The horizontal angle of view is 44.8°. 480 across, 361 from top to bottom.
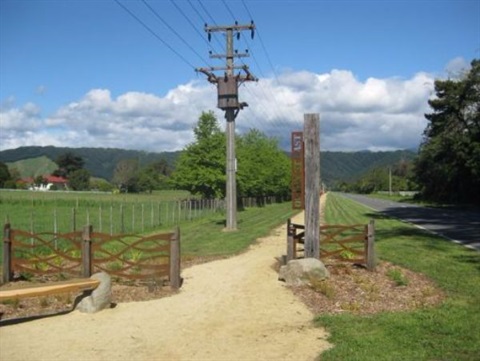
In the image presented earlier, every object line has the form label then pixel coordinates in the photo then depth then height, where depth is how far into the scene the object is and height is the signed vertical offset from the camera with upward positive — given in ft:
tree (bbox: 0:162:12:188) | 416.26 +2.39
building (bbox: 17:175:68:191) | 485.07 -4.08
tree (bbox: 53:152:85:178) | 523.70 +13.84
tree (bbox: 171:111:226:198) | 154.71 +3.42
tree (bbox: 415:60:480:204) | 161.89 +12.92
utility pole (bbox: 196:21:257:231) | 82.89 +11.82
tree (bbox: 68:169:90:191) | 486.10 -1.40
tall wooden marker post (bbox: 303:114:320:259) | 42.98 -0.32
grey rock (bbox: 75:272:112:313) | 30.96 -6.47
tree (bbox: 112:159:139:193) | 440.99 +1.91
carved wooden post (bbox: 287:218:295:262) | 44.09 -5.04
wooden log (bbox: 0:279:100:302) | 28.94 -5.71
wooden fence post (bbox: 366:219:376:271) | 42.70 -5.32
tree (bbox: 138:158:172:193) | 433.48 -1.16
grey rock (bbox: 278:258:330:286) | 38.40 -6.20
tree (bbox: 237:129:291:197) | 167.18 +3.99
